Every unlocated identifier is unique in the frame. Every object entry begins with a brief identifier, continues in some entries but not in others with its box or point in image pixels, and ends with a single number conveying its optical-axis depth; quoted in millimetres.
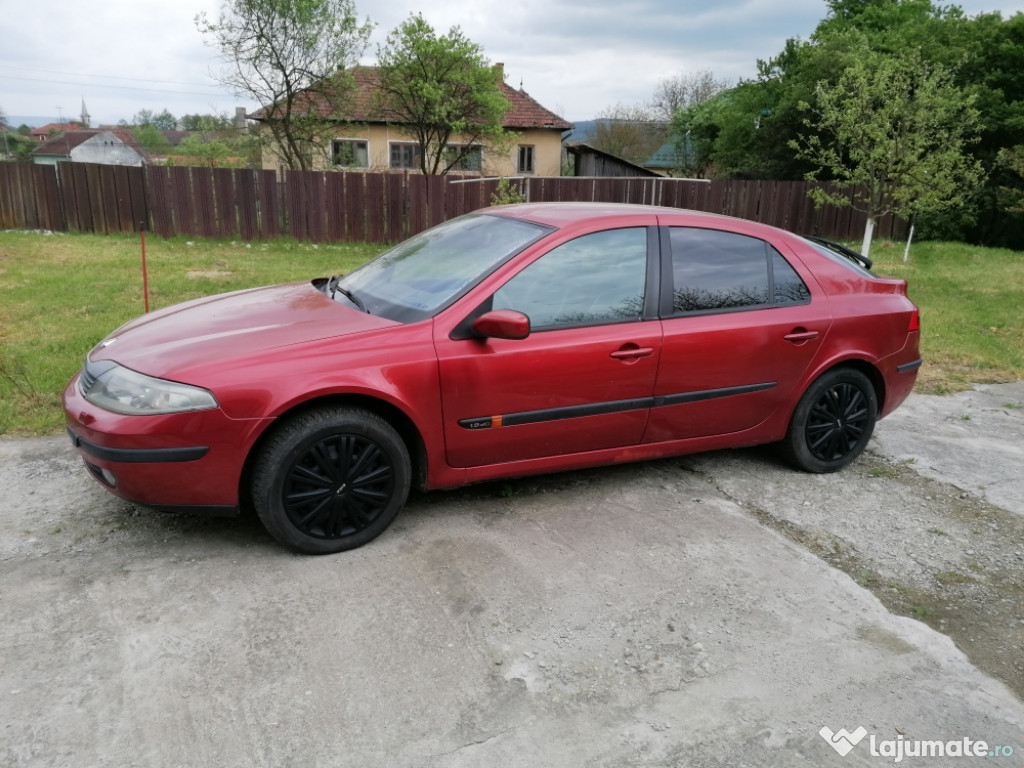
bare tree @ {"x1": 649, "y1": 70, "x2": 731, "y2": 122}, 53812
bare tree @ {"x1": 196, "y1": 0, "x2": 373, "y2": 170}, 19312
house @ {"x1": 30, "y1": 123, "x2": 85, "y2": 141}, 97000
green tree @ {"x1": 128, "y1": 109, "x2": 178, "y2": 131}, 93250
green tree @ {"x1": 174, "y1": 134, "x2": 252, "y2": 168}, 27353
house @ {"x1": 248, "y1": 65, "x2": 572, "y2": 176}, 24078
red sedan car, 3137
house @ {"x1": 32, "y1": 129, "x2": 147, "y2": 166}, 66250
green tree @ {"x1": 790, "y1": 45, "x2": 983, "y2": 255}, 12430
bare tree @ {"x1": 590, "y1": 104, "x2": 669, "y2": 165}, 46000
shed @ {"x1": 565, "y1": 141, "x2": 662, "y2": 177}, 29531
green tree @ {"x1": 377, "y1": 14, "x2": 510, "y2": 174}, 20844
